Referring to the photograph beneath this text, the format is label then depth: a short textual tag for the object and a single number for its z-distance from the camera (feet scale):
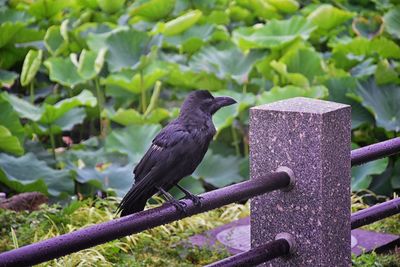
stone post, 16.56
